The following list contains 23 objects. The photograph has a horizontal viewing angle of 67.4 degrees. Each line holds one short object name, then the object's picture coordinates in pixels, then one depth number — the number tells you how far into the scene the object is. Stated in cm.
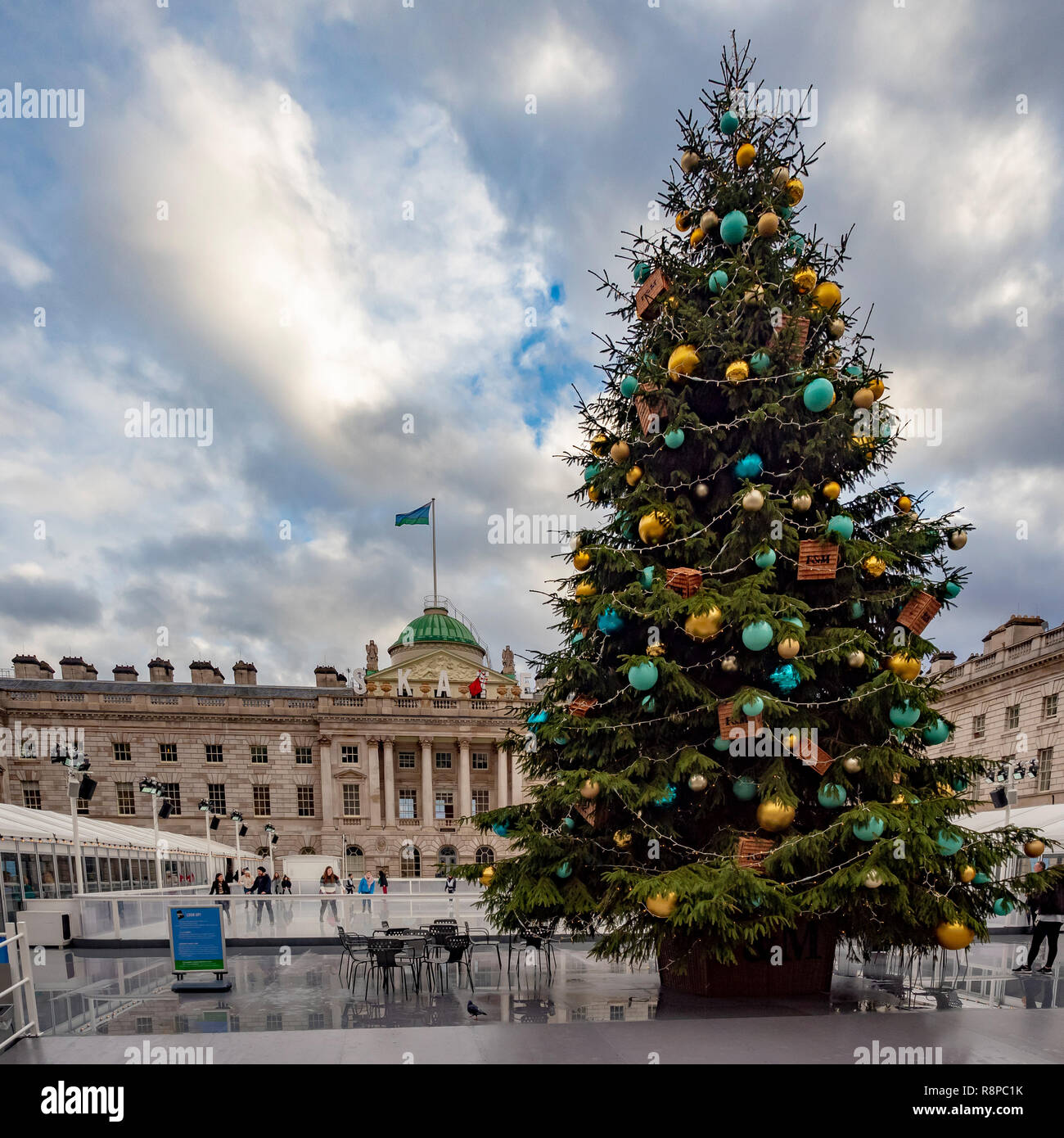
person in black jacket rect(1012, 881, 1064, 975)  1202
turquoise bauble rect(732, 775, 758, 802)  931
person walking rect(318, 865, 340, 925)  2761
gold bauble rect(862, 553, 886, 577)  980
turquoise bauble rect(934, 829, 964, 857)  847
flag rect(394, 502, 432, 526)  5181
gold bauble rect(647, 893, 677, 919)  822
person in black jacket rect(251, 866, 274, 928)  2928
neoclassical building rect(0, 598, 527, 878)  5991
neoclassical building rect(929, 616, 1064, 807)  3616
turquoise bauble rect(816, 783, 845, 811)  900
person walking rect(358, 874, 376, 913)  1773
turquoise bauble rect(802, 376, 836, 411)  943
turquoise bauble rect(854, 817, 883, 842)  838
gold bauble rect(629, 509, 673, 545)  1006
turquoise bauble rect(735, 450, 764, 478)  1005
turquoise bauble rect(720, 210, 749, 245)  1039
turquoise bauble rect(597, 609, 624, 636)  989
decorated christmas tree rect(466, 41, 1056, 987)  883
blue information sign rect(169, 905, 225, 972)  1220
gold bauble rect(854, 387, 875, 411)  995
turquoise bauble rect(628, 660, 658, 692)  902
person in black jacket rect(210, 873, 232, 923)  2723
